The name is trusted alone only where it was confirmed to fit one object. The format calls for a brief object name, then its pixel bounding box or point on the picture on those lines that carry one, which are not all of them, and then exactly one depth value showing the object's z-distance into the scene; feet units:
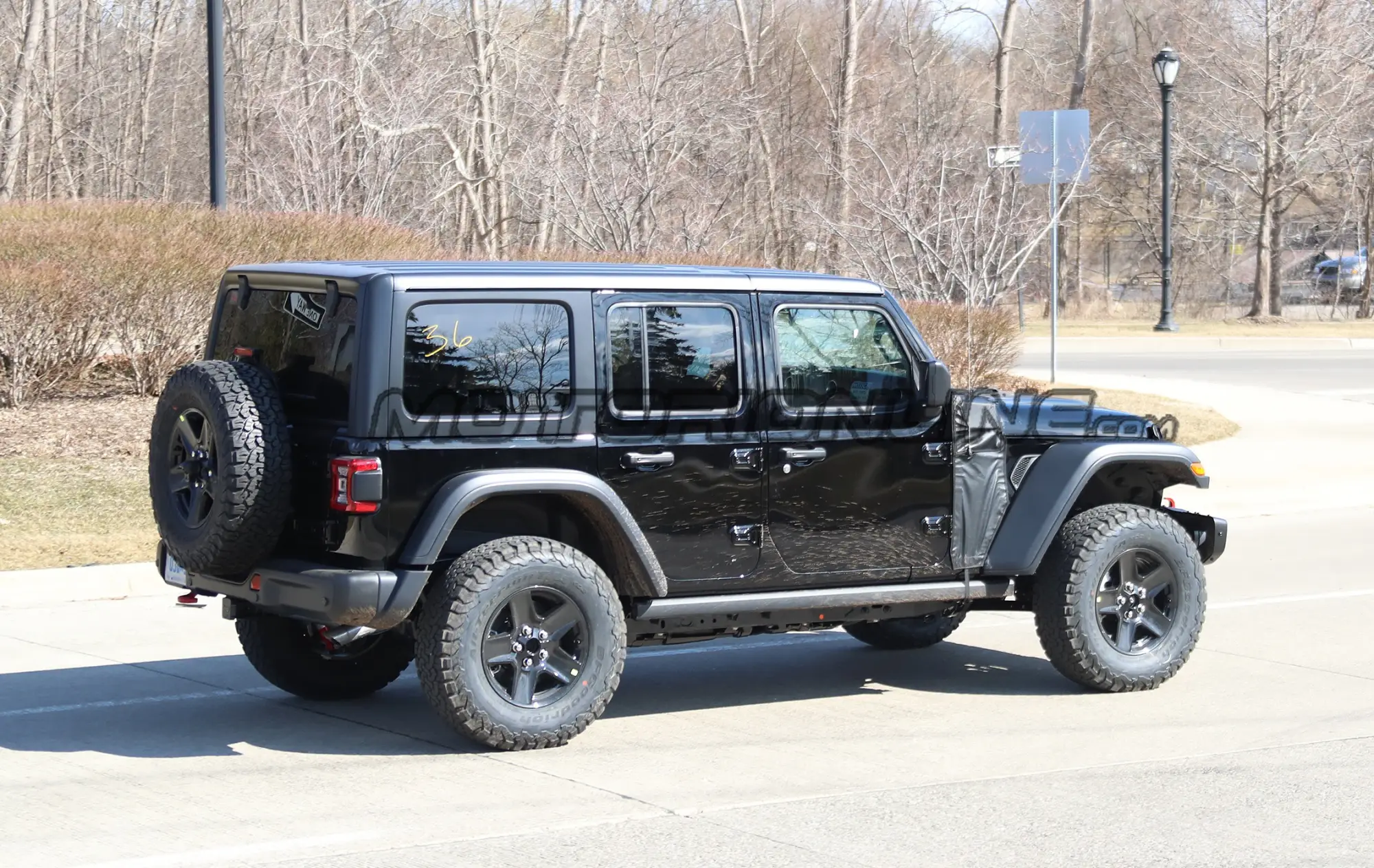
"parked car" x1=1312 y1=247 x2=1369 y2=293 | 155.63
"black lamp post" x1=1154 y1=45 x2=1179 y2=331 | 105.50
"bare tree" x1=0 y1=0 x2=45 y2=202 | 95.86
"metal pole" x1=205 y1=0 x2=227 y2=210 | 55.16
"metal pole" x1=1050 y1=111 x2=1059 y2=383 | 67.87
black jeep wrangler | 21.16
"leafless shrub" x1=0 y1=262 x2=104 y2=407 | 49.21
